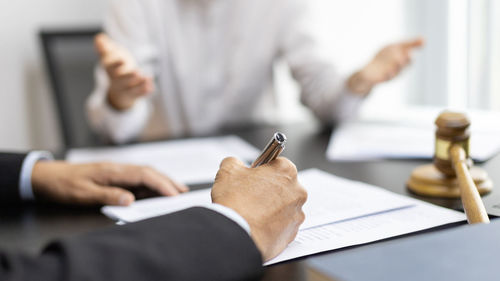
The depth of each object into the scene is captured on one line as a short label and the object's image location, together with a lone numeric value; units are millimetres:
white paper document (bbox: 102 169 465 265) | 556
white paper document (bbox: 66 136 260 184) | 931
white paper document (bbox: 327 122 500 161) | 936
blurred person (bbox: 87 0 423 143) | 1517
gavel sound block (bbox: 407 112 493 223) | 692
